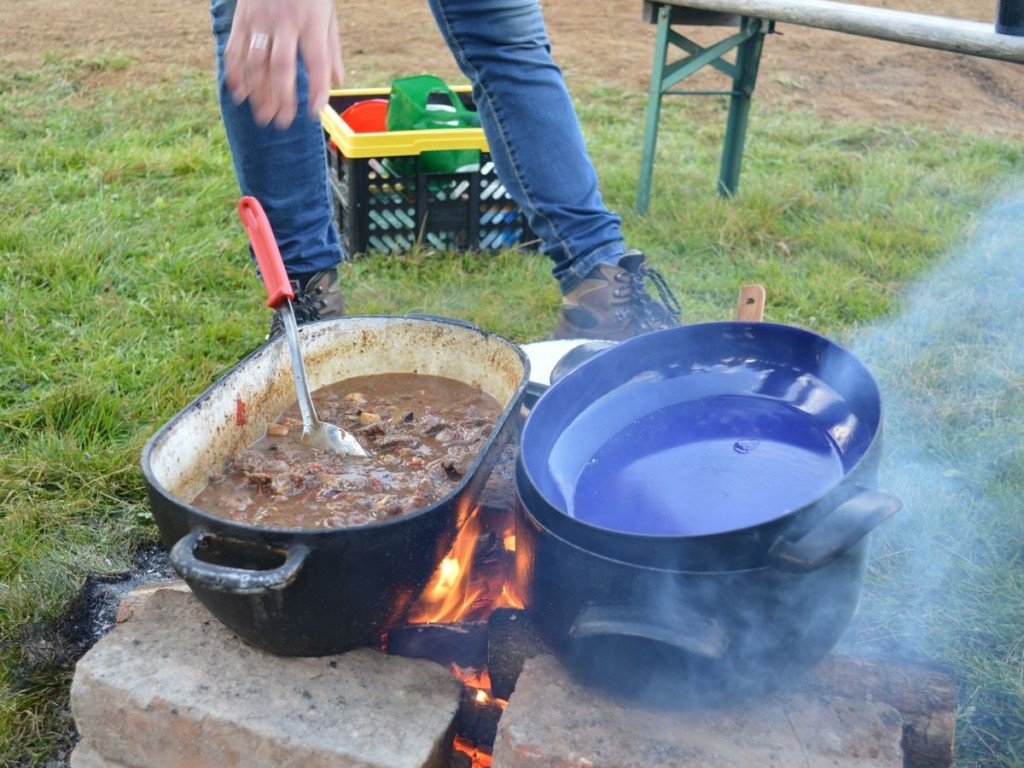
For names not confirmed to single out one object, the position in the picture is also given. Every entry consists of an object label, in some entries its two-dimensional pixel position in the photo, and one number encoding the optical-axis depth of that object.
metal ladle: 1.92
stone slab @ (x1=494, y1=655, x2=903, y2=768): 1.39
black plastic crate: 3.58
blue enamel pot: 1.32
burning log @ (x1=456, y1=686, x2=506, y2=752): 1.66
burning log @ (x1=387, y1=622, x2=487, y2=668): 1.74
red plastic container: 3.96
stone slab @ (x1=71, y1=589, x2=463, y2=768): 1.50
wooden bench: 3.58
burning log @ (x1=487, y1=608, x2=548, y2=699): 1.65
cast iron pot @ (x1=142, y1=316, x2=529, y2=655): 1.39
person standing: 2.51
